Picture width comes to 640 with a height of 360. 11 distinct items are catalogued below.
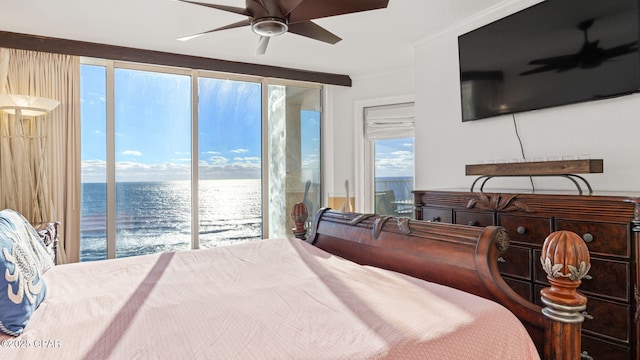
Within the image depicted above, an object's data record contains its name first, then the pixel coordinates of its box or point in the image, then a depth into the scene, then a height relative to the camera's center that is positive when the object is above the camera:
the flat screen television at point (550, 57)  2.10 +0.81
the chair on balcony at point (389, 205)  4.75 -0.35
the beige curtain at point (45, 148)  3.39 +0.32
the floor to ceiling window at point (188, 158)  3.90 +0.27
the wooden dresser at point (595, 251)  1.63 -0.36
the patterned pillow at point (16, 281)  1.07 -0.32
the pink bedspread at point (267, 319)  0.94 -0.42
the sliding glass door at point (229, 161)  4.43 +0.24
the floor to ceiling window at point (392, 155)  4.64 +0.32
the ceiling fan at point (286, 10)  2.00 +0.95
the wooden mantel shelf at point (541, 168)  1.88 +0.05
